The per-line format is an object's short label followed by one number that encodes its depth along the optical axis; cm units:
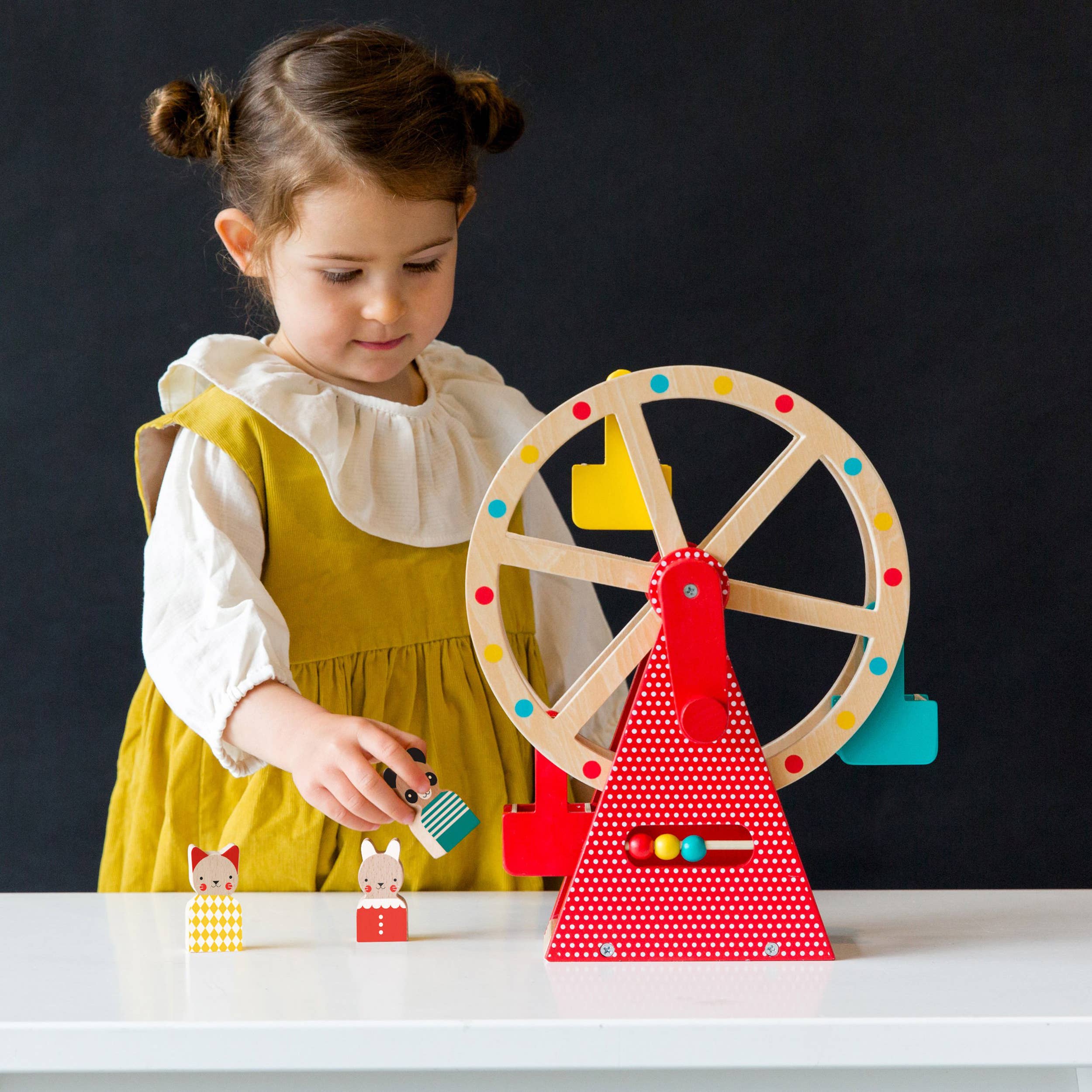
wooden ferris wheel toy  197
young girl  224
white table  184
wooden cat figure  200
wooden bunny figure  201
